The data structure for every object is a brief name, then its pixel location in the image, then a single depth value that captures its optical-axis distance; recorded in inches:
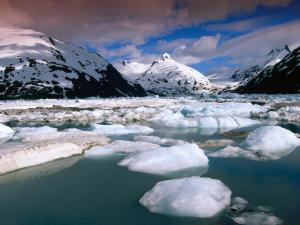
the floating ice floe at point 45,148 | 500.2
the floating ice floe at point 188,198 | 320.7
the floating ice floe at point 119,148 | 588.5
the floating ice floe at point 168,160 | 474.8
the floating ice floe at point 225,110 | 1308.2
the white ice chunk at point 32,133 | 684.8
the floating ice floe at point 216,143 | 653.3
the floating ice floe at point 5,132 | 780.7
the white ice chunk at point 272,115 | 1220.4
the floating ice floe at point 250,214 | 298.9
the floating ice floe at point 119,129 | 857.6
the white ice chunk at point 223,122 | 1003.7
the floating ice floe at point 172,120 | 1033.3
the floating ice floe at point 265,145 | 567.5
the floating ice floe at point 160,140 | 680.0
